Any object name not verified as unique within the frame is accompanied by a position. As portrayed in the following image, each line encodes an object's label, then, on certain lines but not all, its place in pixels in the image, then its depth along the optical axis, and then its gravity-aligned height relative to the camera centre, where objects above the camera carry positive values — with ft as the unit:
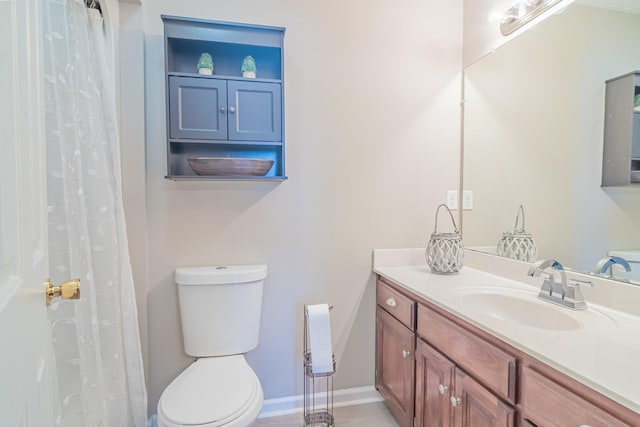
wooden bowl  5.28 +0.58
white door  1.65 -0.13
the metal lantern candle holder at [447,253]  5.78 -0.89
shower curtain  3.15 -0.31
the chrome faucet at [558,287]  4.04 -1.08
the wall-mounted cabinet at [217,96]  5.18 +1.70
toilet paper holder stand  5.83 -3.68
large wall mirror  4.06 +1.05
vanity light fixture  4.93 +3.00
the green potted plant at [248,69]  5.51 +2.21
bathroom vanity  2.58 -1.52
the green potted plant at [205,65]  5.36 +2.21
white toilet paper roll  5.48 -2.30
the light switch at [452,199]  6.84 +0.06
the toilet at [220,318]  4.93 -1.90
